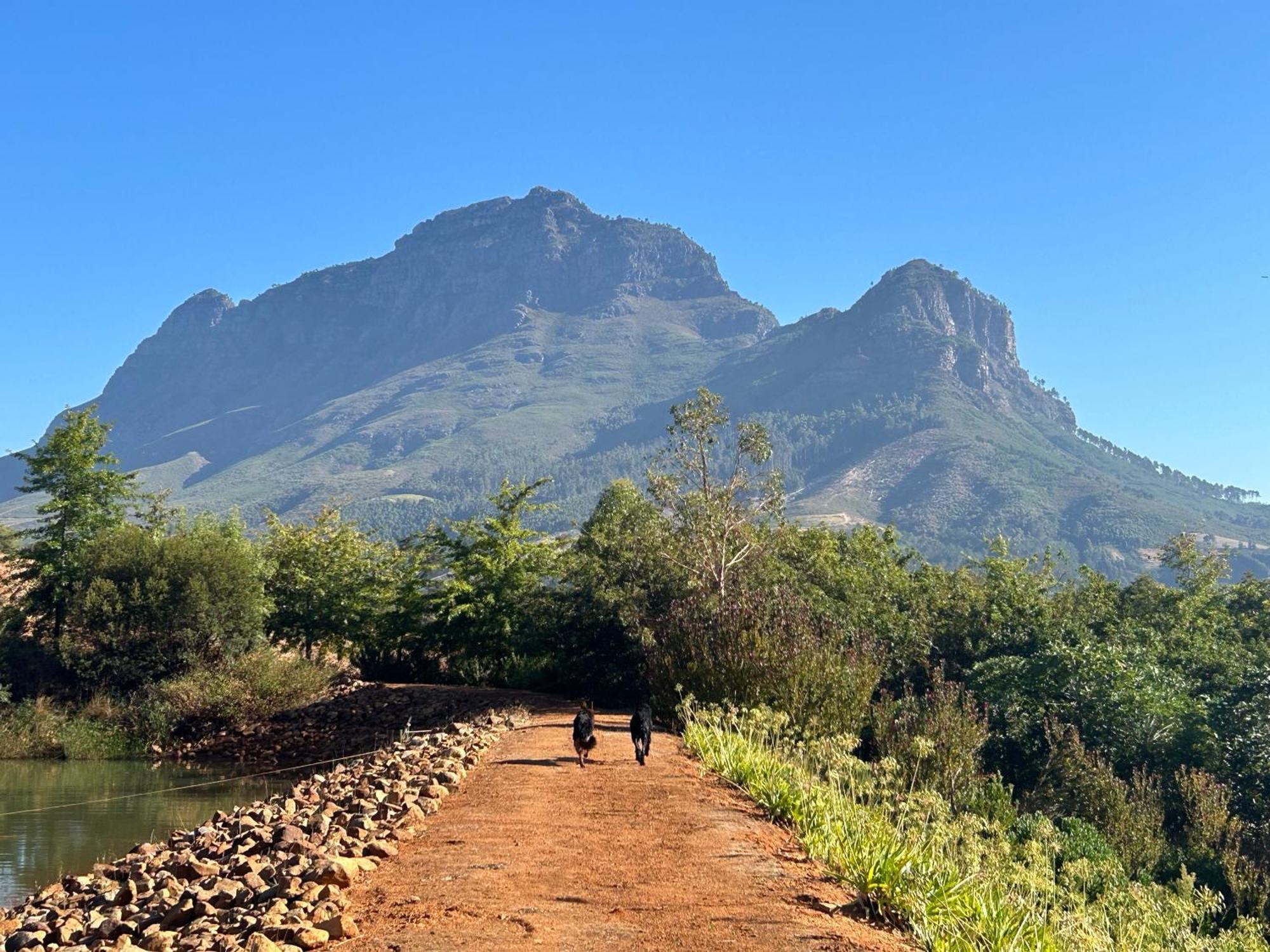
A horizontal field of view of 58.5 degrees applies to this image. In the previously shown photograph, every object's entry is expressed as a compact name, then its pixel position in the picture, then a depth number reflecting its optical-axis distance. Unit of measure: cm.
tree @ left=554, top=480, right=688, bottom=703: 3275
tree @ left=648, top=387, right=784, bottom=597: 3359
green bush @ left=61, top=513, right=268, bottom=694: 3612
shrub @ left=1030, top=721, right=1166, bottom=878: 2366
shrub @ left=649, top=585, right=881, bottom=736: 2069
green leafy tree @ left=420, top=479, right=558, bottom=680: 3831
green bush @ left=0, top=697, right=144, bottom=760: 3400
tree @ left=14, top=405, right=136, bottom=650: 3856
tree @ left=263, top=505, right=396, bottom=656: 4294
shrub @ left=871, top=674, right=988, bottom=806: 2080
